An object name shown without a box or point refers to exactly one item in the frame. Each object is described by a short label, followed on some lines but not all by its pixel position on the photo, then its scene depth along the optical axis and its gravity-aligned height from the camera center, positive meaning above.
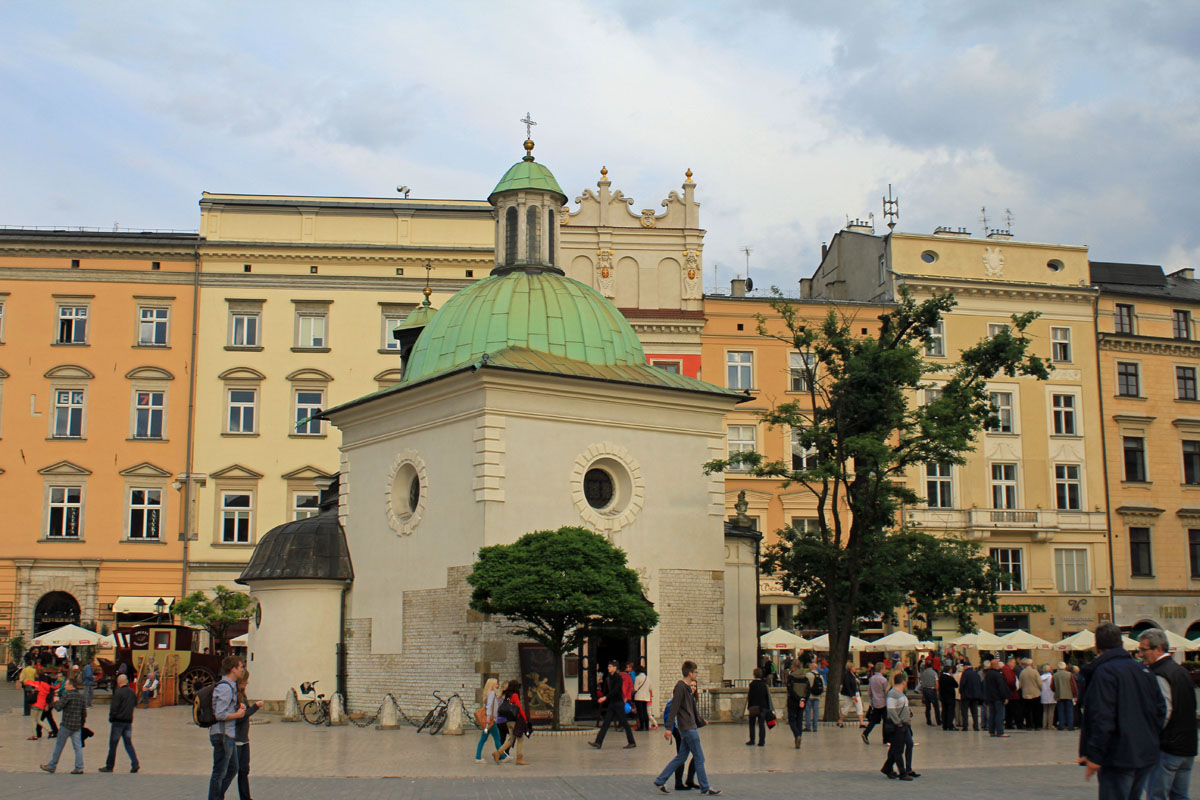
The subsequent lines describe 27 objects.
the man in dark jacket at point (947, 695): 28.50 -2.00
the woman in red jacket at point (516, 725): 19.39 -1.82
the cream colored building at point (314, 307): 46.91 +10.76
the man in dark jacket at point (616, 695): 23.52 -1.67
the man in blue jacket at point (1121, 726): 10.03 -0.94
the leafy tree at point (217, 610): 40.44 -0.24
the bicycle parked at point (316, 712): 28.62 -2.40
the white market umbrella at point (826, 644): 39.09 -1.22
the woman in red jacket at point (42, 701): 25.55 -1.96
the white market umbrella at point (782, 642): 38.94 -1.16
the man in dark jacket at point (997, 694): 26.42 -1.84
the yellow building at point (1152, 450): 50.69 +6.06
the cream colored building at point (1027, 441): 49.16 +6.26
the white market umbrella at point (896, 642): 38.31 -1.14
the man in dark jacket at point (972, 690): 27.78 -1.86
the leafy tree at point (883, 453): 28.45 +3.27
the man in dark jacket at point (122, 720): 18.70 -1.68
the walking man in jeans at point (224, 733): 14.28 -1.43
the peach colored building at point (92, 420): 45.72 +6.51
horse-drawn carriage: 36.38 -1.58
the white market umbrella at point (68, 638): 39.31 -1.07
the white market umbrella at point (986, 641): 36.94 -1.08
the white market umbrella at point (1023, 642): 38.11 -1.13
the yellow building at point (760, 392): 47.12 +7.68
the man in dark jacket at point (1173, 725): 10.72 -1.00
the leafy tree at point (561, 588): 23.84 +0.27
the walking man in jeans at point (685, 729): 16.12 -1.60
